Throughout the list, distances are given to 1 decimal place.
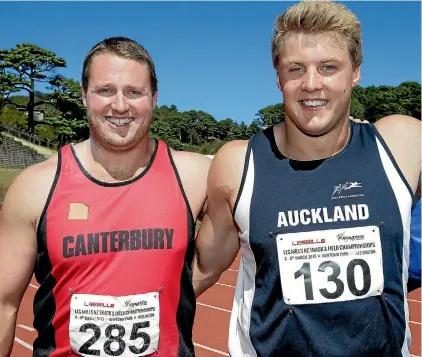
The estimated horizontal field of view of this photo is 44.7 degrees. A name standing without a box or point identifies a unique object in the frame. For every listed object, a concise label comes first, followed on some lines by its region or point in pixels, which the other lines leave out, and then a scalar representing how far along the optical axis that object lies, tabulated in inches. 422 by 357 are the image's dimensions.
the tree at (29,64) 1603.1
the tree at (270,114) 2967.5
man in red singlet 80.9
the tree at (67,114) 1590.8
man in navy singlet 74.0
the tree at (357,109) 2363.1
